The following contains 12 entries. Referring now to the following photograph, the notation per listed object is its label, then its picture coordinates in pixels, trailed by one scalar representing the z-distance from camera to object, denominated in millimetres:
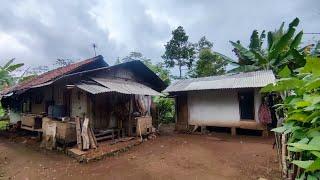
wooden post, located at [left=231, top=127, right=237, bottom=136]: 8408
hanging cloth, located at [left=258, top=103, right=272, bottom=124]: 7562
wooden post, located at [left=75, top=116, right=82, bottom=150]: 6097
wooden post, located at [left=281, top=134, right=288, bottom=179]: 2315
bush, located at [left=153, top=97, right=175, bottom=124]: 12228
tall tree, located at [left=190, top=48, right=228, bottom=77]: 14799
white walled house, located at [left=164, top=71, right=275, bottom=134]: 7980
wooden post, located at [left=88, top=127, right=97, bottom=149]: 6162
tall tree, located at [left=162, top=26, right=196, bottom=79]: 16574
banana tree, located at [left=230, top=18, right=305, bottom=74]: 7948
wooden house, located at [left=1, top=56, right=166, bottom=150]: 6762
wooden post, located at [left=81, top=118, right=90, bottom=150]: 5978
